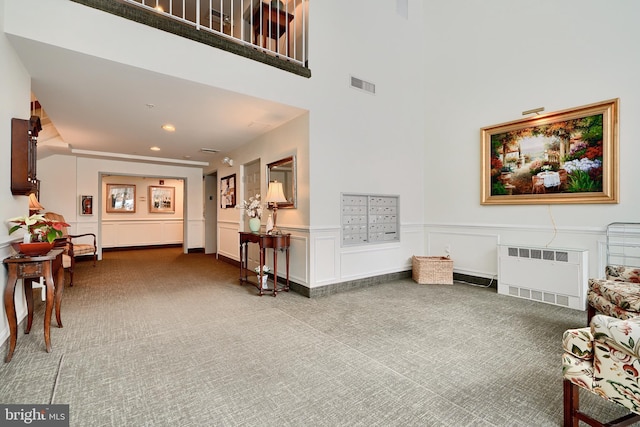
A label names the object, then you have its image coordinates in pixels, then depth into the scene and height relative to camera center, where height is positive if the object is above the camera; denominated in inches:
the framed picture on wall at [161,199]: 372.5 +18.1
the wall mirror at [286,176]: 169.3 +22.9
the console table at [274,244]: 161.6 -17.6
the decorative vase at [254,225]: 180.4 -7.7
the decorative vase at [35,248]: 94.7 -11.3
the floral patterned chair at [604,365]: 50.1 -28.7
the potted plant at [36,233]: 95.2 -6.7
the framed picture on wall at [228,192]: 252.7 +19.1
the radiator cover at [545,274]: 137.6 -32.0
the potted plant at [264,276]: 164.2 -36.2
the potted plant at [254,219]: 180.7 -4.0
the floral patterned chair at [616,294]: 86.3 -26.3
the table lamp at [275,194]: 165.6 +10.5
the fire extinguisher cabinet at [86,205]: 275.1 +8.0
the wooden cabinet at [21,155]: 102.7 +20.7
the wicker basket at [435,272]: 185.5 -38.5
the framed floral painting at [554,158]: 137.1 +28.0
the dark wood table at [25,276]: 89.7 -19.9
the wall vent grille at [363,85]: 175.0 +77.6
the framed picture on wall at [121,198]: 350.9 +18.5
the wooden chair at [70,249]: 197.3 -26.9
